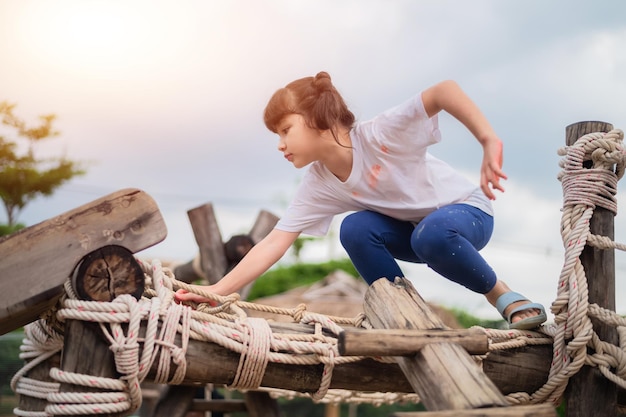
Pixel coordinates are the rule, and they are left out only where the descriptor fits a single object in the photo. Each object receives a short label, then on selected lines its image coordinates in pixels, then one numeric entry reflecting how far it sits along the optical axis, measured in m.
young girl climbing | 2.45
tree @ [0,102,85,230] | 15.33
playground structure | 1.71
